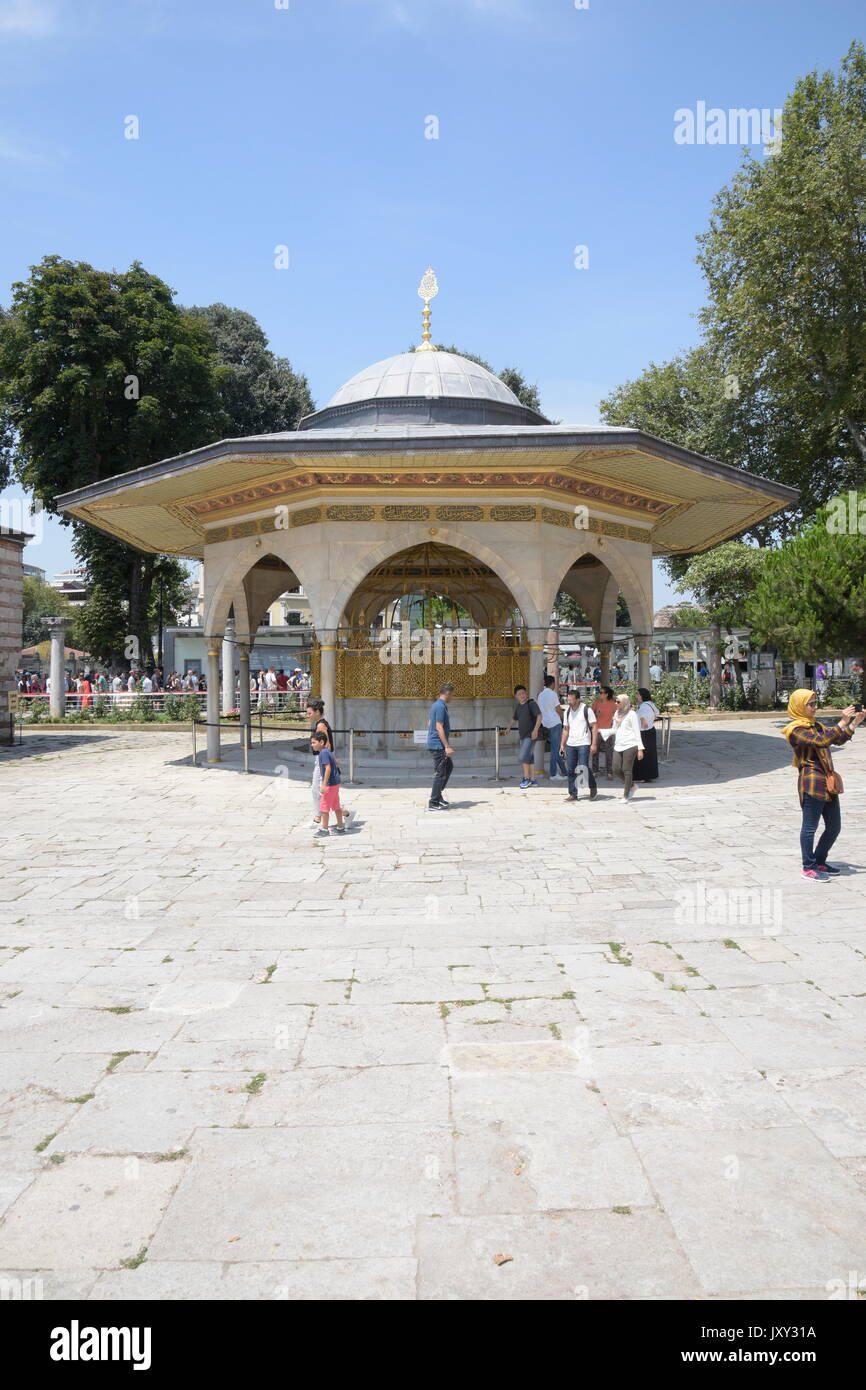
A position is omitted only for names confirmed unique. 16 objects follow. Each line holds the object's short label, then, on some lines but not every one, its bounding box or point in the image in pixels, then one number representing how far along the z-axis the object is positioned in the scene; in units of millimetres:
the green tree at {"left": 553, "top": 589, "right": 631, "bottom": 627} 44066
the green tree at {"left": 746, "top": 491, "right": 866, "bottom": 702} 20906
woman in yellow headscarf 7027
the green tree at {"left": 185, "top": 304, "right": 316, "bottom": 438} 36844
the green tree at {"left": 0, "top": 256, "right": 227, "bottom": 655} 28344
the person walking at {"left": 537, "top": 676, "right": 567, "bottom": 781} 12602
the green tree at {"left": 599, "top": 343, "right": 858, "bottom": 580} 28453
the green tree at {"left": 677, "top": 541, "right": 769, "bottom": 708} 26516
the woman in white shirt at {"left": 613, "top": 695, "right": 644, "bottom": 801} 11156
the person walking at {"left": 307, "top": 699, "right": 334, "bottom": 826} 9227
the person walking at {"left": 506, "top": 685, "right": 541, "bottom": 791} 12375
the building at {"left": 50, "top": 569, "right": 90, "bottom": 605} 79281
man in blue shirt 10555
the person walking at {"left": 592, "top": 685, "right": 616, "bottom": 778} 12547
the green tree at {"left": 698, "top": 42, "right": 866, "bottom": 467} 23734
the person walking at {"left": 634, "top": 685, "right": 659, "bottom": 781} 12843
